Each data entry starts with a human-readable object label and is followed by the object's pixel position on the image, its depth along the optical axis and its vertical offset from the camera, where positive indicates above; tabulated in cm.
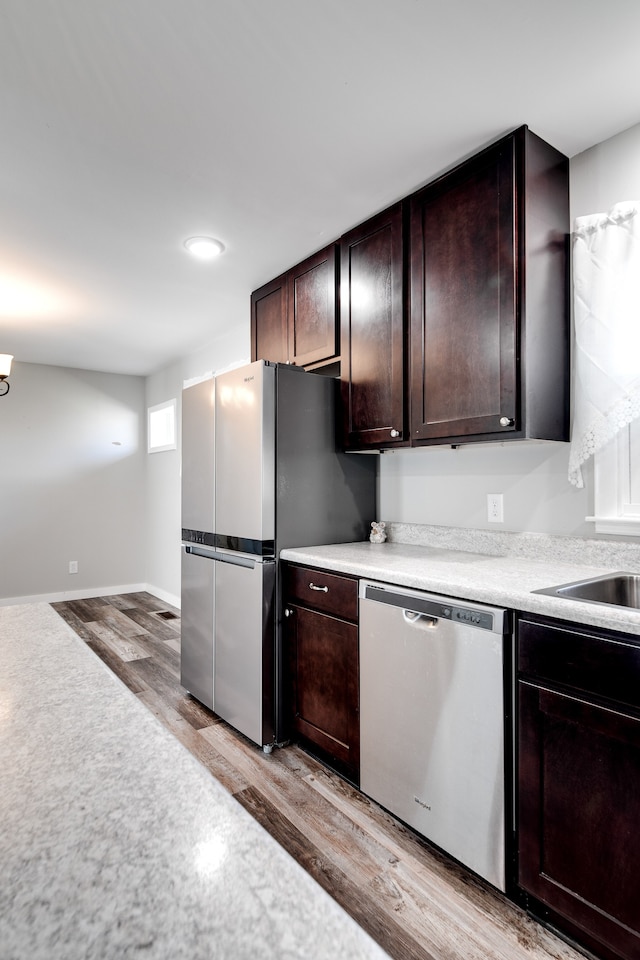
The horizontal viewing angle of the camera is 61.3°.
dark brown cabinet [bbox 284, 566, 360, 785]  210 -73
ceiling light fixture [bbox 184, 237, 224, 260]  268 +124
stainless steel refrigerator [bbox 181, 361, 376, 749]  244 -10
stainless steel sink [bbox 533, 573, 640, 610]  169 -33
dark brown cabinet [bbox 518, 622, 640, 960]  127 -74
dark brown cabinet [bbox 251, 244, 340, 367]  271 +95
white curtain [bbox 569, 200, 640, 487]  181 +55
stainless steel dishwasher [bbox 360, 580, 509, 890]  155 -73
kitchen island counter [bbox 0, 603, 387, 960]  35 -29
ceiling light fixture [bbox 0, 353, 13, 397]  328 +76
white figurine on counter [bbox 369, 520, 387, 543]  271 -23
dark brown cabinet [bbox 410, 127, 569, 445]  185 +70
